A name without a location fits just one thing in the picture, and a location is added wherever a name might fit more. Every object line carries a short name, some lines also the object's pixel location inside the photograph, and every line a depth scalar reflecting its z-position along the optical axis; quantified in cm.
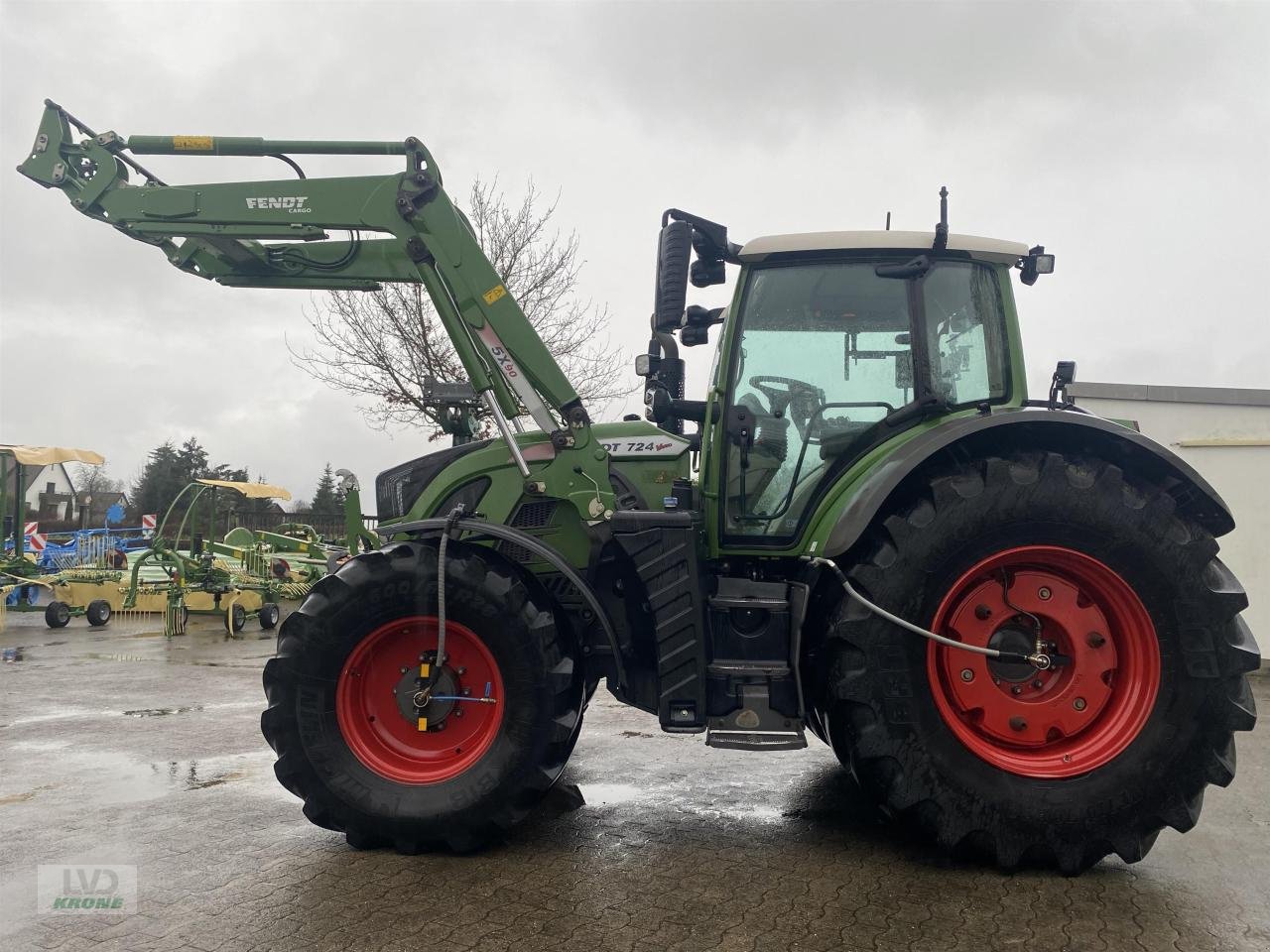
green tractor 336
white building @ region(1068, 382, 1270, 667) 945
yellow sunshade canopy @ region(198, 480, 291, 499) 1407
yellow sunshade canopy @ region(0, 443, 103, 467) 1371
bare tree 1411
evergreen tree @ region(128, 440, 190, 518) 4531
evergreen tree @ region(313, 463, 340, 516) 4516
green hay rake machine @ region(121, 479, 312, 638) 1280
